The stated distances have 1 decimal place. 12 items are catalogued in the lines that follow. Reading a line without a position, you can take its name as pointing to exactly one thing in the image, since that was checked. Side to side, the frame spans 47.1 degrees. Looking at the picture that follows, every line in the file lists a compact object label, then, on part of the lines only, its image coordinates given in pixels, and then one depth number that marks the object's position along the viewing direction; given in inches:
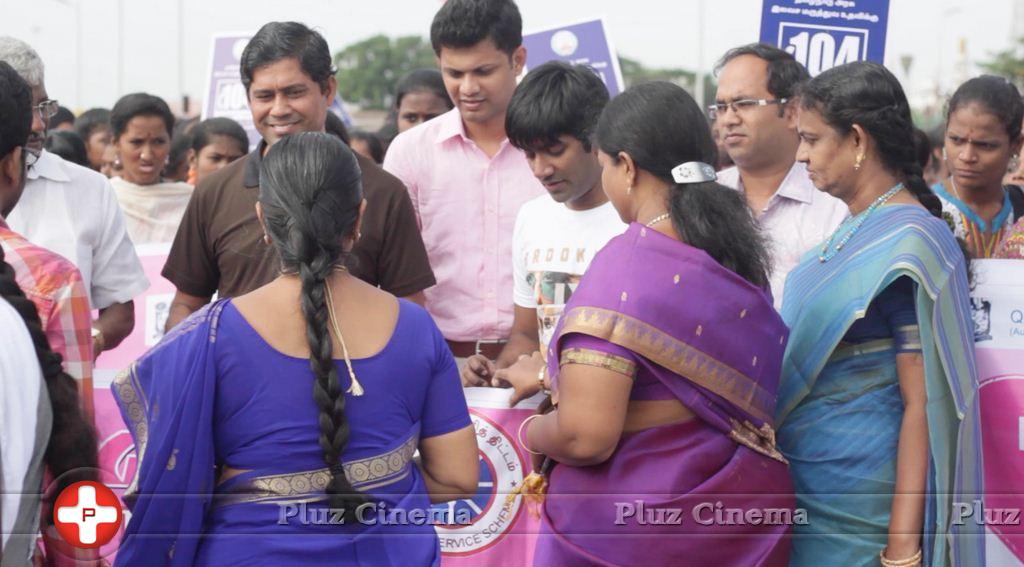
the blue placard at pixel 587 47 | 271.1
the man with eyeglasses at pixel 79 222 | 145.6
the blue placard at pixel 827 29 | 202.2
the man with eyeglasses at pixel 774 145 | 155.3
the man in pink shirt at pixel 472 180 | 165.3
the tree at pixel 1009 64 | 1552.7
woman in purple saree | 103.0
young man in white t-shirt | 141.5
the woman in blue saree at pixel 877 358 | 112.0
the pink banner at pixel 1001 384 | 130.8
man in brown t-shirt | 142.3
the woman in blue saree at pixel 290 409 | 88.7
